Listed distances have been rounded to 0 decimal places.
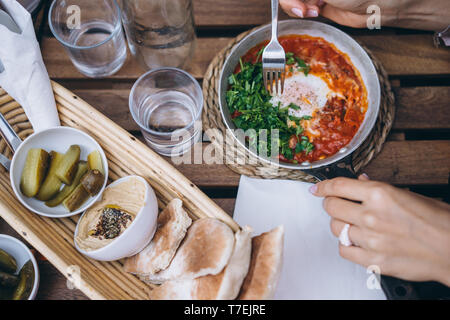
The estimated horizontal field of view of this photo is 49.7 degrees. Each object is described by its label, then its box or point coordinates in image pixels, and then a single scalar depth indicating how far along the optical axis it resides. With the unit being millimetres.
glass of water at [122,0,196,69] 626
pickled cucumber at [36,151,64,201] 545
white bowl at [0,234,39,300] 558
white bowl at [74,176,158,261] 491
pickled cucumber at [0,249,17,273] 547
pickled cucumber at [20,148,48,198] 535
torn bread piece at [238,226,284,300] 473
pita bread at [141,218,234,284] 482
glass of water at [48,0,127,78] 612
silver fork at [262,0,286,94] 581
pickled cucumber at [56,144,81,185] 542
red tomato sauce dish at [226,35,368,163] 596
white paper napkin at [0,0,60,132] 543
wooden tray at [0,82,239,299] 489
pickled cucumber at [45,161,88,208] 548
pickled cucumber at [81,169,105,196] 531
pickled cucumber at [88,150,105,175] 552
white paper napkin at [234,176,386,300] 557
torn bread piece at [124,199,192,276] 510
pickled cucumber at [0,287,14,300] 530
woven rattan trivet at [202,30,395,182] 591
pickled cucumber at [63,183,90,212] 535
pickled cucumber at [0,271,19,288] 529
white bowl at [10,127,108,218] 533
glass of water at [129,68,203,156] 599
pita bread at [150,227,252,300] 474
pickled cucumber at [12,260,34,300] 538
